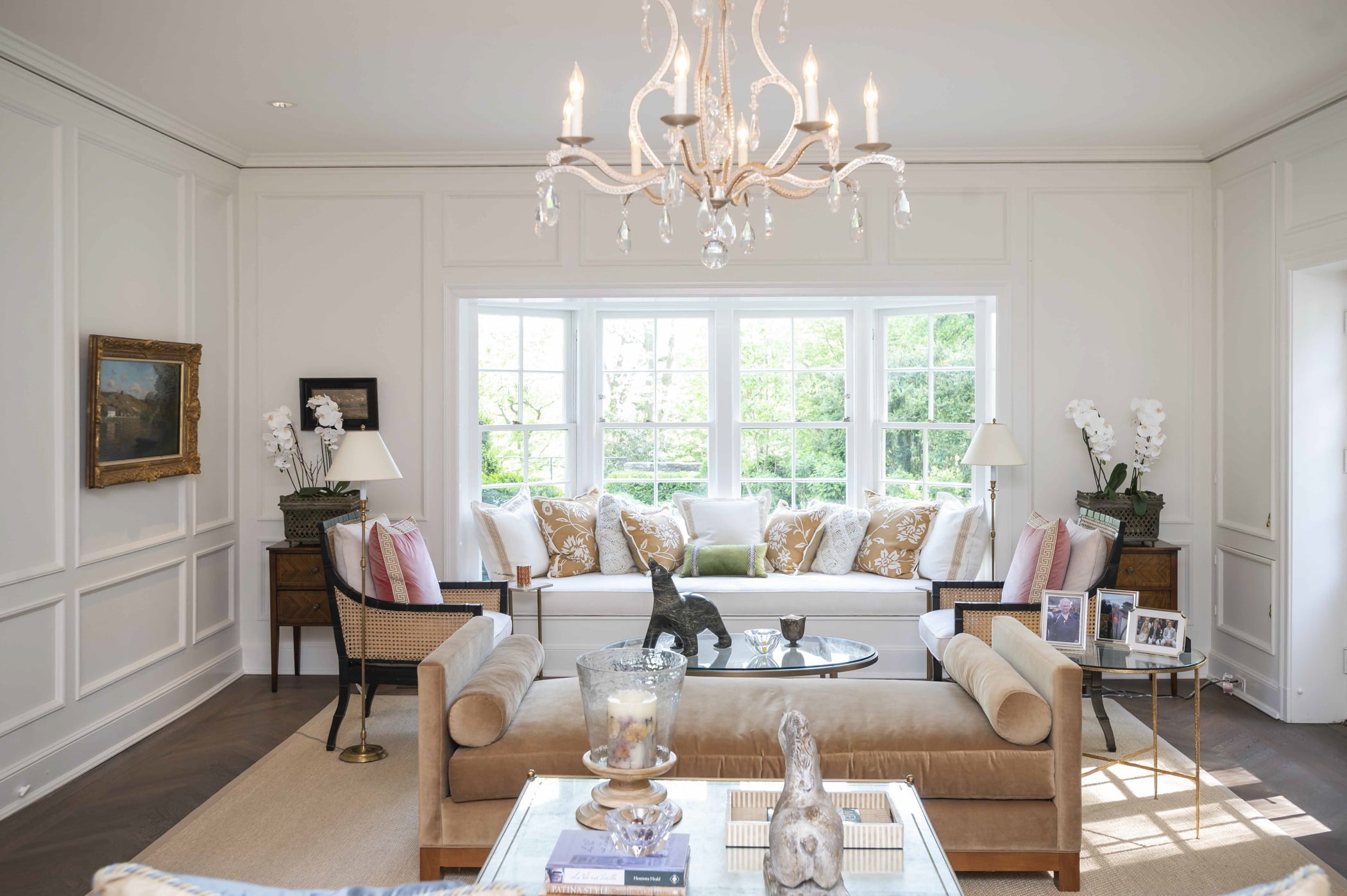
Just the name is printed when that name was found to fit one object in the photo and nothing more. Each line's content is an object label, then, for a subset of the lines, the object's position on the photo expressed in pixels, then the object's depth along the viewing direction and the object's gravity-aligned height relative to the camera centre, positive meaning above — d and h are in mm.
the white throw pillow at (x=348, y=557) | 4129 -492
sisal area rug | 2889 -1284
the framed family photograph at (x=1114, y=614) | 3408 -612
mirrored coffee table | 2027 -912
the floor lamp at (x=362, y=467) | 3920 -109
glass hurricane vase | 2221 -653
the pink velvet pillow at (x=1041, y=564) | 4059 -520
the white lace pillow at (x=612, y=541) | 5430 -560
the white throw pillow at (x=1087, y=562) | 4051 -506
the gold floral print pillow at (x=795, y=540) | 5488 -564
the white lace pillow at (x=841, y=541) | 5430 -565
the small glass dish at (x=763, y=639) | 3904 -807
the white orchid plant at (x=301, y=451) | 4965 -35
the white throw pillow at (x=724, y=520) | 5598 -459
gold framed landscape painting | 3914 +129
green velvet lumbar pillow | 5332 -658
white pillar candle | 2213 -655
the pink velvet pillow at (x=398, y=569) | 4098 -542
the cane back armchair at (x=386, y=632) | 3969 -783
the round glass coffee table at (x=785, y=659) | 3637 -847
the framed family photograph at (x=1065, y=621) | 3371 -630
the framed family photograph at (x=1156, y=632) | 3230 -645
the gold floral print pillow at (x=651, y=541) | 5441 -561
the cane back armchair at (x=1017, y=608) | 3992 -692
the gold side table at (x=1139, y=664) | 3113 -725
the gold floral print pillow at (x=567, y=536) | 5406 -536
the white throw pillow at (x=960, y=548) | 5180 -571
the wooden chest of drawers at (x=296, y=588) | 4809 -729
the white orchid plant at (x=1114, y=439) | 4887 +15
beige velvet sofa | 2748 -931
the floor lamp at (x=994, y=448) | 4844 -40
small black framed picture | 5129 +236
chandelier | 2162 +692
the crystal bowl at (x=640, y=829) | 1978 -800
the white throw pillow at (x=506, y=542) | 5230 -547
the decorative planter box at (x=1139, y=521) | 4836 -399
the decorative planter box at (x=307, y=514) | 4867 -365
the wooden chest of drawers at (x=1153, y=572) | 4734 -641
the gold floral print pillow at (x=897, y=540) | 5336 -549
